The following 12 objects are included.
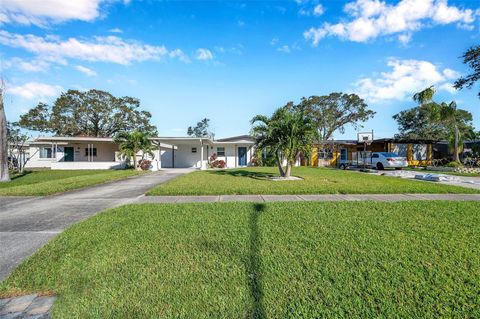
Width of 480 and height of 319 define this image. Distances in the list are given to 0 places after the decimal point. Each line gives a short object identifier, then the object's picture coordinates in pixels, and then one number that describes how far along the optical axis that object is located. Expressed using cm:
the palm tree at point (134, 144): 1997
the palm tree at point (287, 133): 1196
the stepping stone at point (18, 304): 229
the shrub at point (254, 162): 2464
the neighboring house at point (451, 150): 2476
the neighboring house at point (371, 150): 2555
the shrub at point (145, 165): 2109
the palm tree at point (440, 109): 2264
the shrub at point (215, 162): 2400
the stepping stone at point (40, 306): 224
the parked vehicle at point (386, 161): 2009
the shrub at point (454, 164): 1978
